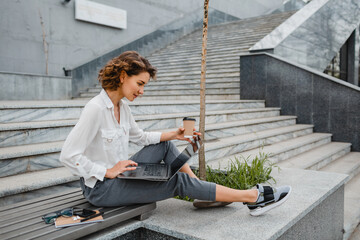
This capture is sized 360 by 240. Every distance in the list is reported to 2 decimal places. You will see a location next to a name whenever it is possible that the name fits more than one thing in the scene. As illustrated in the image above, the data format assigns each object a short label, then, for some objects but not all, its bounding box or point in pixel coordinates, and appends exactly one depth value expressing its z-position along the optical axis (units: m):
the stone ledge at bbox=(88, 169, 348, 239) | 1.97
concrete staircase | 2.88
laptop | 2.03
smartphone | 1.93
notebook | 1.81
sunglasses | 1.85
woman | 1.96
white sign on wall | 10.87
